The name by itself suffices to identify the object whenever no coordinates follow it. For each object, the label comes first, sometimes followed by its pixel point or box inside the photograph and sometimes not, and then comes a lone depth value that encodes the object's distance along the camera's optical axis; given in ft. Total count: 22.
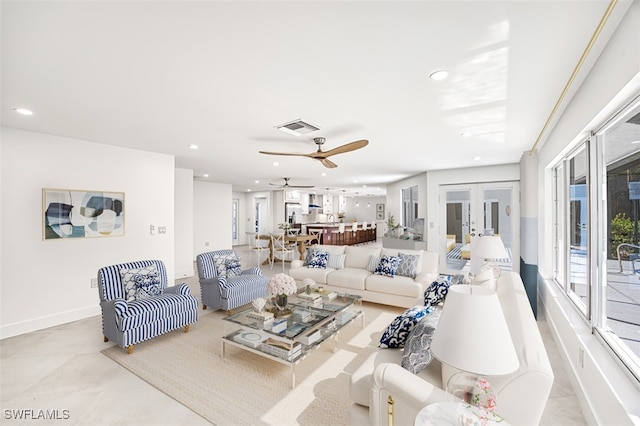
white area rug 6.89
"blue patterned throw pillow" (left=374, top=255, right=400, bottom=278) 14.62
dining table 25.81
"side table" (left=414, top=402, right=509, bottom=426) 3.68
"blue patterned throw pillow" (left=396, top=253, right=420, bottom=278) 14.39
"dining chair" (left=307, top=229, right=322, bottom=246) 33.78
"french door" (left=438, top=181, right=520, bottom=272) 19.42
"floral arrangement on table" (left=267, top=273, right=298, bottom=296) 10.26
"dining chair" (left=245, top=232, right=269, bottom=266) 24.88
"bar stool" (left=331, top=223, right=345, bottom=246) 36.32
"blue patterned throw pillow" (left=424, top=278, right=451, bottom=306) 9.55
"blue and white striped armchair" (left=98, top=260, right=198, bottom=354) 9.59
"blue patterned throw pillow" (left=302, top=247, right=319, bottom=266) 17.48
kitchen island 35.50
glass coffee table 8.35
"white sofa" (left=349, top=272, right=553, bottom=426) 4.06
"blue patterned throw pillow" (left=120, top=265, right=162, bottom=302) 10.79
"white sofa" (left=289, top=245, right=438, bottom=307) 13.64
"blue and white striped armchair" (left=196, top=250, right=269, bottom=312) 13.04
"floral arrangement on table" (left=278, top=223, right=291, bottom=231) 29.06
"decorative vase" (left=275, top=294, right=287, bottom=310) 10.27
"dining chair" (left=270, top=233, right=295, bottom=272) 25.29
